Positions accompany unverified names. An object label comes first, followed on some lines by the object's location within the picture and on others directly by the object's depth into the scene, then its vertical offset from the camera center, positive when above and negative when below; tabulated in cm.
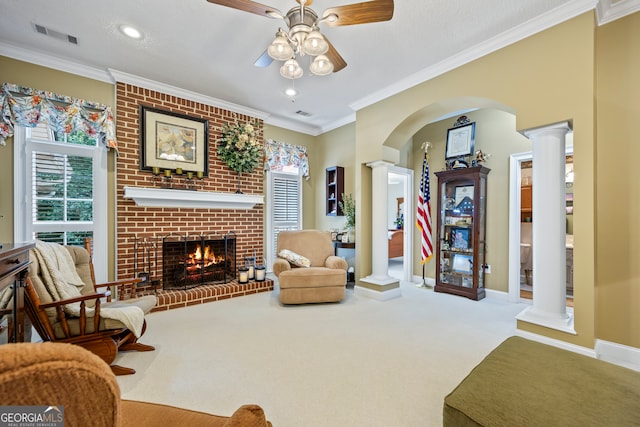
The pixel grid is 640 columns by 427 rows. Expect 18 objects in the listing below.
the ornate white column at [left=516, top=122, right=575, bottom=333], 251 -16
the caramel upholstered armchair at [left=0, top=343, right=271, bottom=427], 32 -21
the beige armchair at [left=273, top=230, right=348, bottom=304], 366 -90
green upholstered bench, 109 -78
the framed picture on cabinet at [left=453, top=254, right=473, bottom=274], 423 -77
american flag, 455 -7
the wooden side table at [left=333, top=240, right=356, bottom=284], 465 -56
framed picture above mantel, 388 +104
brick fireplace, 370 -1
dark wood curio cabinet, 412 -29
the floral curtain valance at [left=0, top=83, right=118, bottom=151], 303 +115
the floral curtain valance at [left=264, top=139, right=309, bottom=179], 509 +107
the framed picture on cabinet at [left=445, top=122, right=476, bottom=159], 432 +114
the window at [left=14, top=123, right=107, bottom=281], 315 +29
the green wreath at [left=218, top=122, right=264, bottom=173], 450 +107
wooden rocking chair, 194 -81
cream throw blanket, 206 -58
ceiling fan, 191 +138
